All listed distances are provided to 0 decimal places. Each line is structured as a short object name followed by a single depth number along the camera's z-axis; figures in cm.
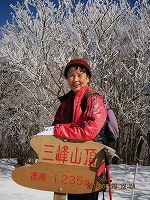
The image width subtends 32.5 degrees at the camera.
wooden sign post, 139
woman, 142
